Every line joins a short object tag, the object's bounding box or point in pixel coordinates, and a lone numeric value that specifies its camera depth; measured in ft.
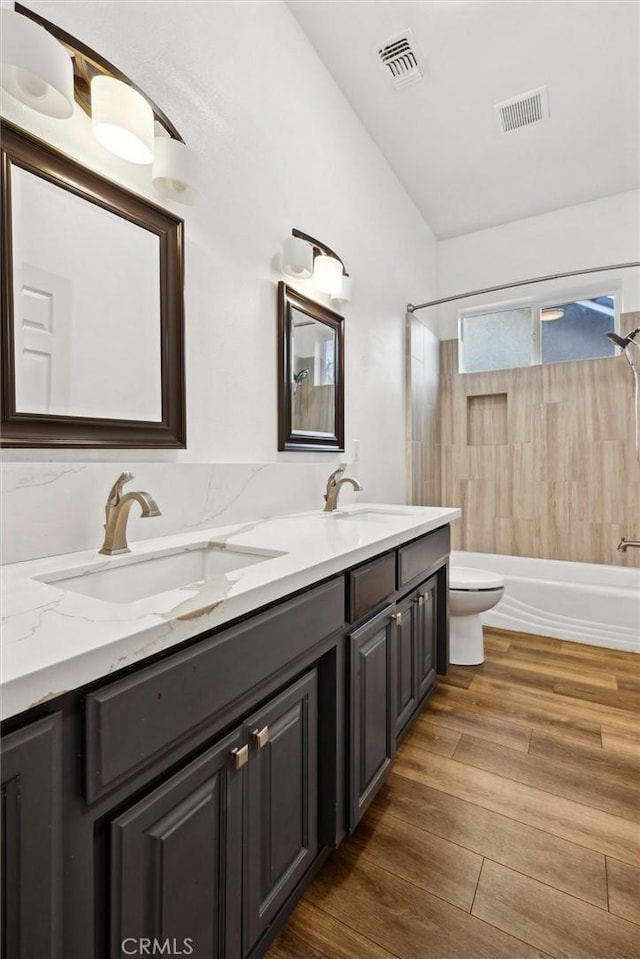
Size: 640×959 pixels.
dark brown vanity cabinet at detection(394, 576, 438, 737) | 5.01
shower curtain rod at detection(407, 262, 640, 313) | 8.80
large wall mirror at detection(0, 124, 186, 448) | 3.14
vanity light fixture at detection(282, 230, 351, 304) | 5.71
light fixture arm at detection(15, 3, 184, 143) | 3.31
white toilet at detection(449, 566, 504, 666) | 7.22
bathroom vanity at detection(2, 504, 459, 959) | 1.61
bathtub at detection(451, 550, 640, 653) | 8.40
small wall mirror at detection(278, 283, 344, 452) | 5.80
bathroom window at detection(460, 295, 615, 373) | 10.44
